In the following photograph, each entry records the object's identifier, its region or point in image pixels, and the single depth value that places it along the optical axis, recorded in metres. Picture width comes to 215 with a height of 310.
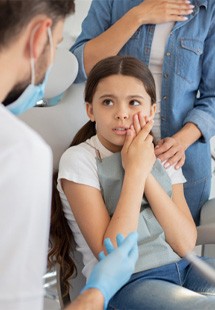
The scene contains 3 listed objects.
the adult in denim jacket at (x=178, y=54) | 1.94
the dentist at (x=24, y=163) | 1.01
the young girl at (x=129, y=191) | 1.64
